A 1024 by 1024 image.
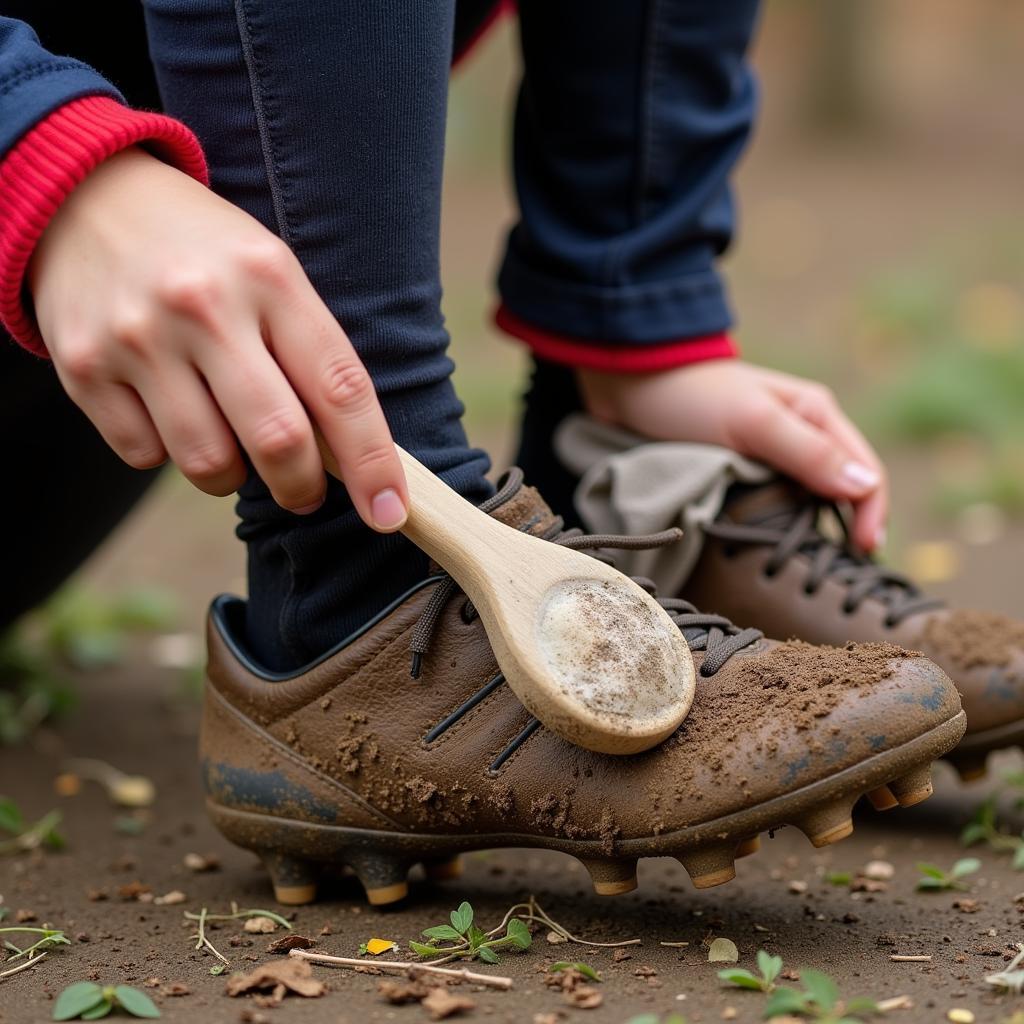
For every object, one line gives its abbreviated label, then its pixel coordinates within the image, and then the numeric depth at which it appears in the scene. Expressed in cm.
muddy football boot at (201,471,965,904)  131
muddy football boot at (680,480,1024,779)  146
